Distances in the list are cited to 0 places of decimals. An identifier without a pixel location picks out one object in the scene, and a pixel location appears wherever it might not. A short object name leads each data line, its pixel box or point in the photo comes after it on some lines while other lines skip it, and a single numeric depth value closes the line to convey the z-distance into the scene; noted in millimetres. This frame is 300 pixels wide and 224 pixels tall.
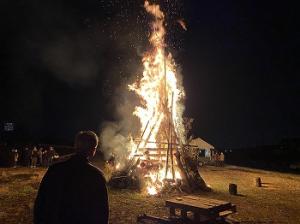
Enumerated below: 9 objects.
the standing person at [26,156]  27744
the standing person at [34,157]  26547
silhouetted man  3686
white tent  43531
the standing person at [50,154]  28125
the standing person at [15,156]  26312
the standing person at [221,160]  36244
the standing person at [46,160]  28148
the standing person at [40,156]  27828
